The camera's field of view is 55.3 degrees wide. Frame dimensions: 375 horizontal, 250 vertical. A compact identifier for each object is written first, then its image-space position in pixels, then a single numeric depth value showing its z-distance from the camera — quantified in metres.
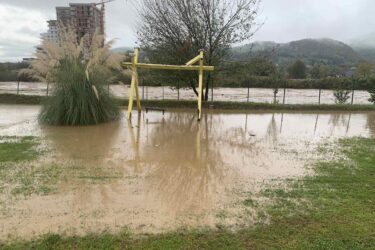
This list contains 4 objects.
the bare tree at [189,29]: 13.02
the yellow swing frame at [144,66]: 10.36
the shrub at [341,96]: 16.20
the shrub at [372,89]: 15.91
